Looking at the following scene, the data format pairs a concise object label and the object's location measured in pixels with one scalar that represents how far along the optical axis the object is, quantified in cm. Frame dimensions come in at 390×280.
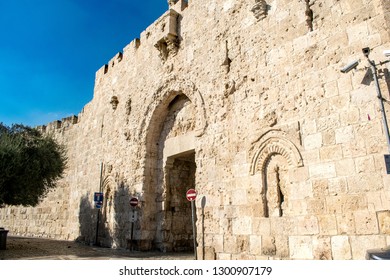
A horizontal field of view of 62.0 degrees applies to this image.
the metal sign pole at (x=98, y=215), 1152
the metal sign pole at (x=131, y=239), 964
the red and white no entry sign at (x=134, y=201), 928
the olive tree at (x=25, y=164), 916
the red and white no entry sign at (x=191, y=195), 731
